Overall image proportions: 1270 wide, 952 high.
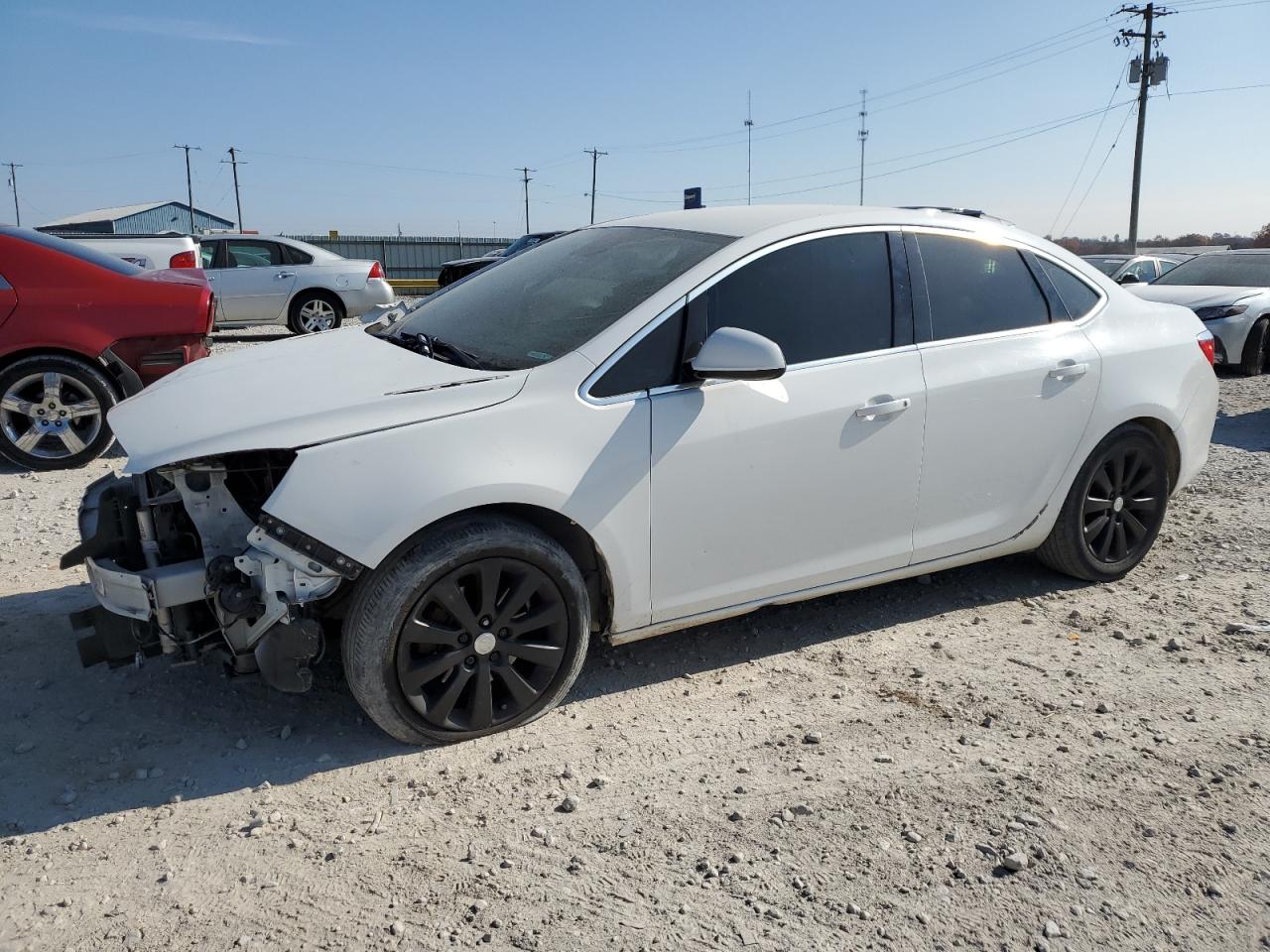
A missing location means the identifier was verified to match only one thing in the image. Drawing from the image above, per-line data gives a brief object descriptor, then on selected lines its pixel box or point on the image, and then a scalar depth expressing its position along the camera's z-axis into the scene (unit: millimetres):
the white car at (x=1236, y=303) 11273
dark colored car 21438
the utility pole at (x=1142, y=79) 33969
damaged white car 3115
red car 6508
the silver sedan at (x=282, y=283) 14766
